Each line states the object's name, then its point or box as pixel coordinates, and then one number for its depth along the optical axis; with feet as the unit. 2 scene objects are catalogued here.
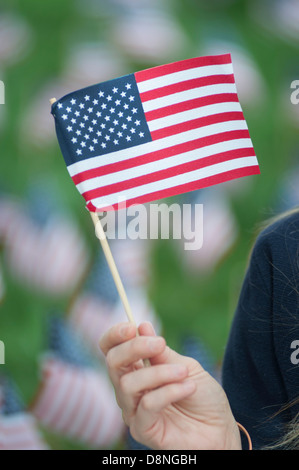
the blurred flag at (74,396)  16.21
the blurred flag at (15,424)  16.06
